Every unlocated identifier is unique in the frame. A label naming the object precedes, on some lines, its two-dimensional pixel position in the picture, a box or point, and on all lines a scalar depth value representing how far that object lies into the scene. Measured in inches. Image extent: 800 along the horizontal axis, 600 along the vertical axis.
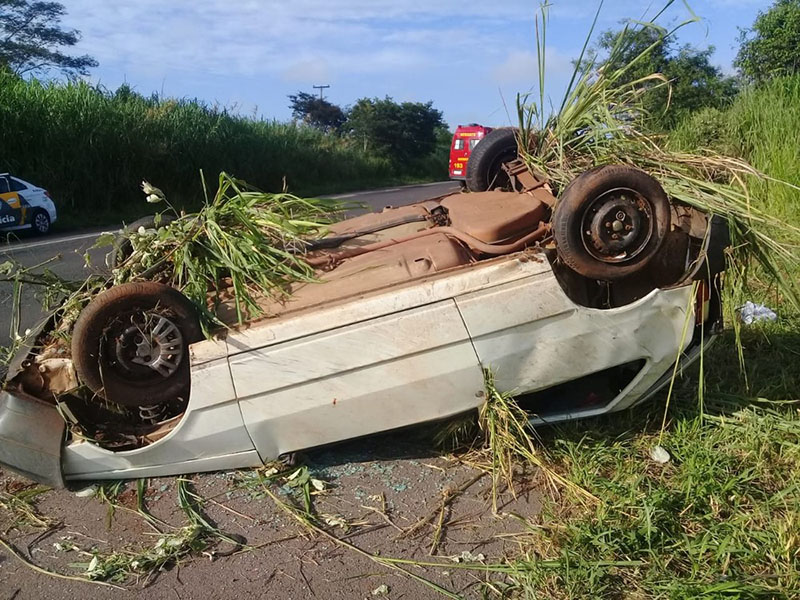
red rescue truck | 928.6
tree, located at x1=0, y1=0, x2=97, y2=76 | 1251.2
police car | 518.6
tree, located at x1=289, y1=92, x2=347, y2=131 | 1908.2
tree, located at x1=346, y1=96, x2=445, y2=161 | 1391.5
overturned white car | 127.9
